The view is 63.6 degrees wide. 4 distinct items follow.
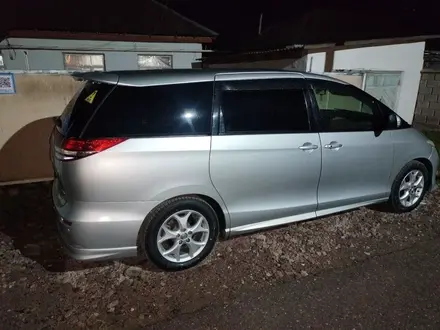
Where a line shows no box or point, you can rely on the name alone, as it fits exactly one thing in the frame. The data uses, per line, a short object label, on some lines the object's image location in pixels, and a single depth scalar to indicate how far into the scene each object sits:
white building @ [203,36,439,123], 9.21
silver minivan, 2.74
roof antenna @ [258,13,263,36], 13.32
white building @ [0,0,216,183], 10.27
